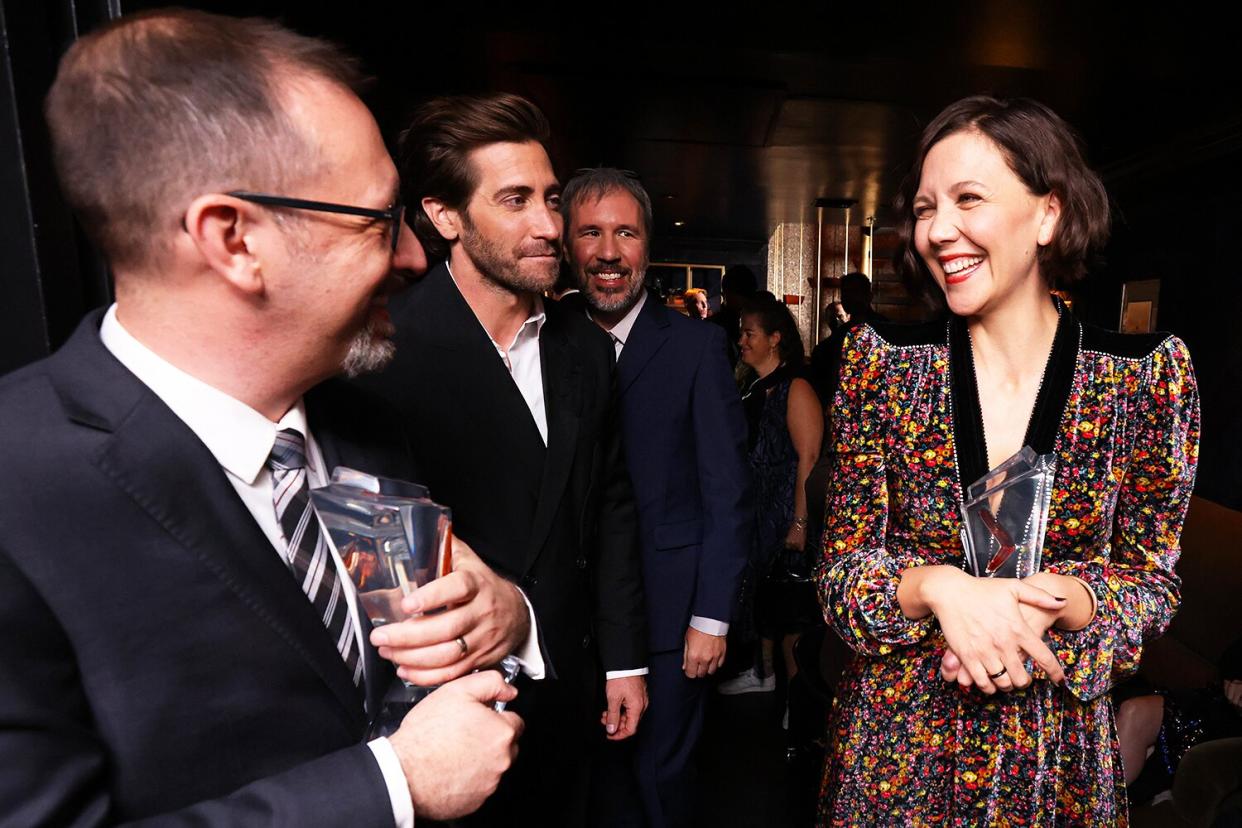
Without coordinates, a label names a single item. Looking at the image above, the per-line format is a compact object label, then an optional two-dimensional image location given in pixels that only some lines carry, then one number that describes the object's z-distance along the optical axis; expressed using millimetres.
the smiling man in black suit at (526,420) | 1559
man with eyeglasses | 686
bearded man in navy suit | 2096
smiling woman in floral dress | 1214
